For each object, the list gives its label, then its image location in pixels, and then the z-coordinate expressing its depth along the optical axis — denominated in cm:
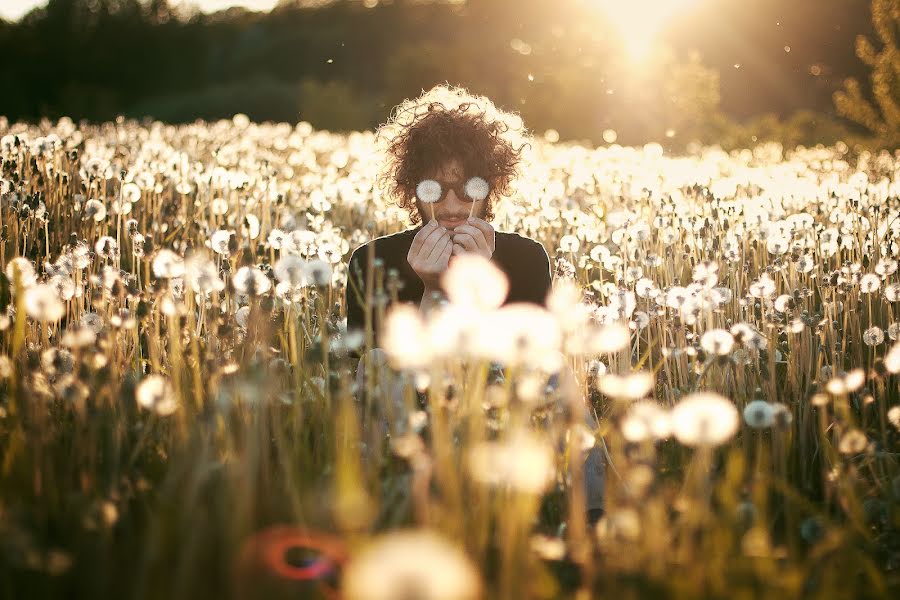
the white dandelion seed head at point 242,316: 296
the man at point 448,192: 322
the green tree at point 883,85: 1578
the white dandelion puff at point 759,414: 204
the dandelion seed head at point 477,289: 190
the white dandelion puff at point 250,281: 219
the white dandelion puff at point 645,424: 170
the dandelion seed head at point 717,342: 251
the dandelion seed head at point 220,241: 282
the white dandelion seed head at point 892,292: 357
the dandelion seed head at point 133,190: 438
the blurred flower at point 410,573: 122
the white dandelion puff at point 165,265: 255
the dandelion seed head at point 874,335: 340
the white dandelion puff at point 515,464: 157
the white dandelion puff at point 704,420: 158
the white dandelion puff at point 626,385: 178
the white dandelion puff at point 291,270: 231
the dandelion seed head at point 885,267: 356
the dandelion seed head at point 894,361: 225
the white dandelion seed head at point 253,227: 383
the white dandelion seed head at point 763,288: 337
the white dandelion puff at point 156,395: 193
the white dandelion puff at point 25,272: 256
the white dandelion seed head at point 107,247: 315
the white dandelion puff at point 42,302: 201
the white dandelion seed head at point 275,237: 375
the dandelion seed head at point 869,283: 360
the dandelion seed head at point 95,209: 389
